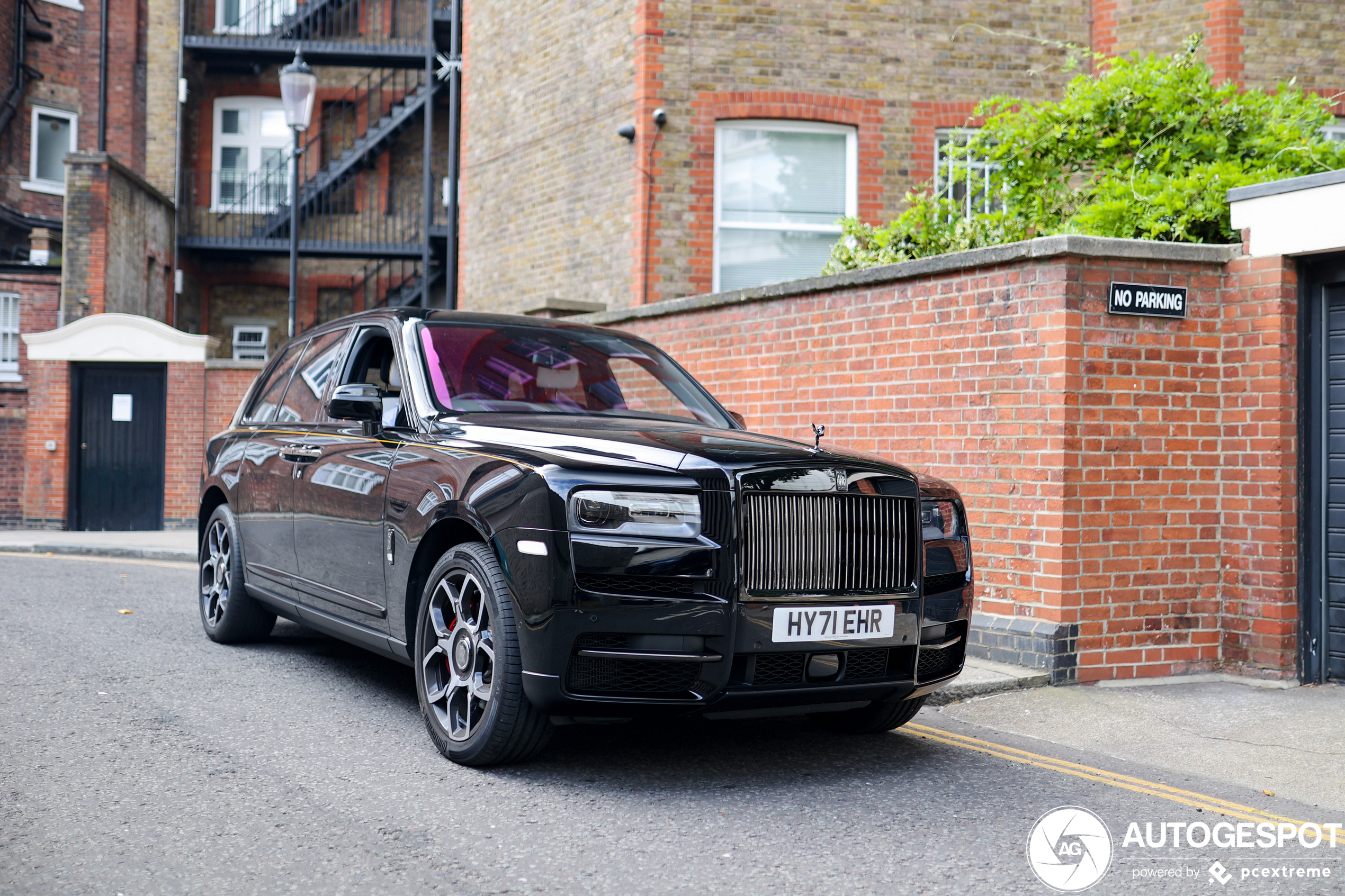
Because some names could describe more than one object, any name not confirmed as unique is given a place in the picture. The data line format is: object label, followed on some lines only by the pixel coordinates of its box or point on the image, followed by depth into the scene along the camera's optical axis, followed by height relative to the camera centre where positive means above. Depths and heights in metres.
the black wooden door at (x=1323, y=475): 6.50 +0.03
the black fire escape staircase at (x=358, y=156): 23.05 +5.98
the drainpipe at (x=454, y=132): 17.31 +5.38
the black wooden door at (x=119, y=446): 16.73 +0.24
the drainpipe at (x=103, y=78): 22.94 +7.28
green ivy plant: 7.88 +2.36
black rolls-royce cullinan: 4.10 -0.30
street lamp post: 14.84 +4.56
